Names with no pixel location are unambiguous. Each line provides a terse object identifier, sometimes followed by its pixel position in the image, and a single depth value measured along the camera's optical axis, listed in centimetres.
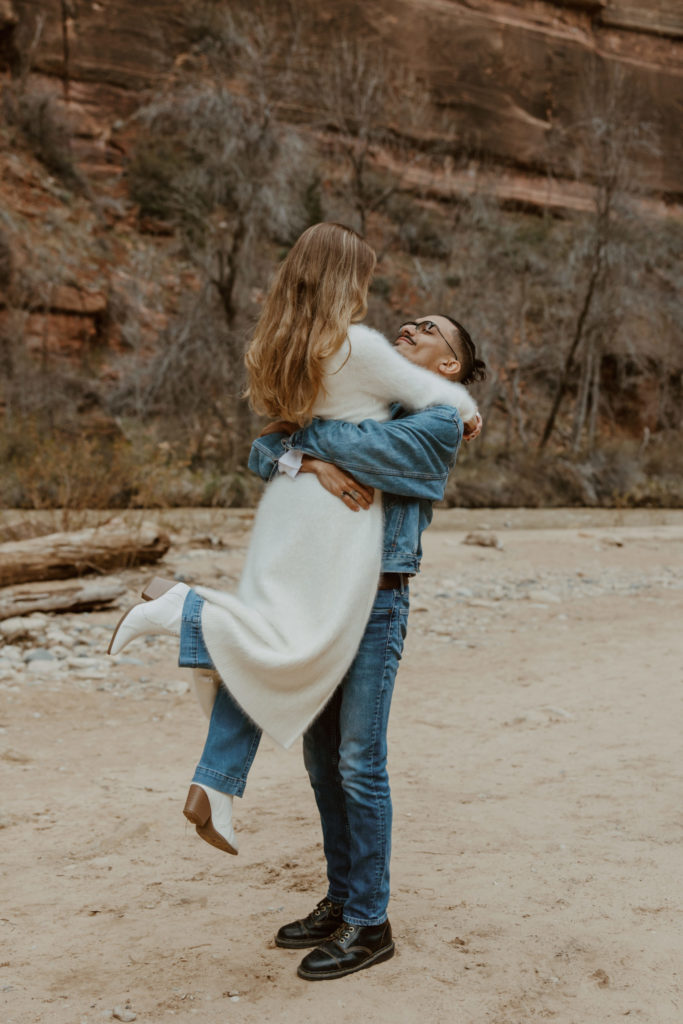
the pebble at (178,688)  575
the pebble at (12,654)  605
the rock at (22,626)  641
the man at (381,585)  237
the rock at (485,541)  1188
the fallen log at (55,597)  674
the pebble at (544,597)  858
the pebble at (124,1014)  227
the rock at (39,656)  607
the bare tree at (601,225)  2173
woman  231
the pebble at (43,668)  587
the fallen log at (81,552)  719
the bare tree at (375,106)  2458
